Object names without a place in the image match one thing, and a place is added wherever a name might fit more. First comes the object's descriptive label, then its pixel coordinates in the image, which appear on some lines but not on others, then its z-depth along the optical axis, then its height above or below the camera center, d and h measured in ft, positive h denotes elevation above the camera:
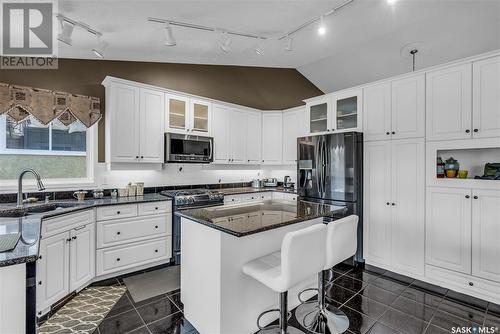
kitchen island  6.17 -2.54
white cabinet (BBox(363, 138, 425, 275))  9.99 -1.58
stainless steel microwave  12.55 +0.97
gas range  11.59 -1.52
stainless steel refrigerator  11.32 -0.21
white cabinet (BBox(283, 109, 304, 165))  15.88 +2.28
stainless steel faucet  8.03 -0.74
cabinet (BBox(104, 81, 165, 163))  11.12 +2.03
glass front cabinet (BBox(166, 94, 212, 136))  12.92 +2.80
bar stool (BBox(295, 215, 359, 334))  6.86 -3.29
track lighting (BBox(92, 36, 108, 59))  8.86 +4.37
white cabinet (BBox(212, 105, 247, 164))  14.78 +1.98
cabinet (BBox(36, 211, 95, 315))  7.33 -3.19
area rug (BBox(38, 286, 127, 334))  7.12 -4.63
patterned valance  9.12 +2.44
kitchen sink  7.98 -1.50
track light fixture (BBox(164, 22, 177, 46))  8.42 +4.47
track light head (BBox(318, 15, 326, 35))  9.04 +5.06
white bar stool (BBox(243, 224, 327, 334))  5.56 -2.37
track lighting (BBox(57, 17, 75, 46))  7.75 +4.23
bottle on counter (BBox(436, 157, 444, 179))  9.66 -0.11
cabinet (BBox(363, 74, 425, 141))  9.97 +2.48
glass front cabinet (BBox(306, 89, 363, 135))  11.91 +2.79
